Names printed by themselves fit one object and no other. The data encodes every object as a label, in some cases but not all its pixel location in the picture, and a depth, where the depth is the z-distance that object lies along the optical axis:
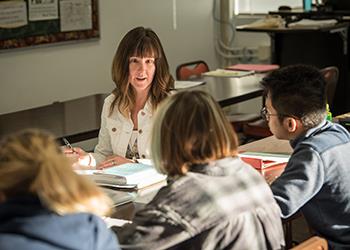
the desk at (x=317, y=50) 6.47
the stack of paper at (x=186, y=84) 5.04
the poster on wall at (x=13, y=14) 5.57
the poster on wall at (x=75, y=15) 6.07
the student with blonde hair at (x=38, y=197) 1.63
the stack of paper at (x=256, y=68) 5.77
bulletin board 5.64
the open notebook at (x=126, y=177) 2.87
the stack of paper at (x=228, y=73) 5.61
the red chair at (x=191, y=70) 5.73
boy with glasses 2.48
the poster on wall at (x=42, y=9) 5.79
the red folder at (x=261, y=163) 3.03
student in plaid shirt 1.94
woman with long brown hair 3.45
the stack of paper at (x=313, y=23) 6.26
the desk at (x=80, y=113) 3.98
